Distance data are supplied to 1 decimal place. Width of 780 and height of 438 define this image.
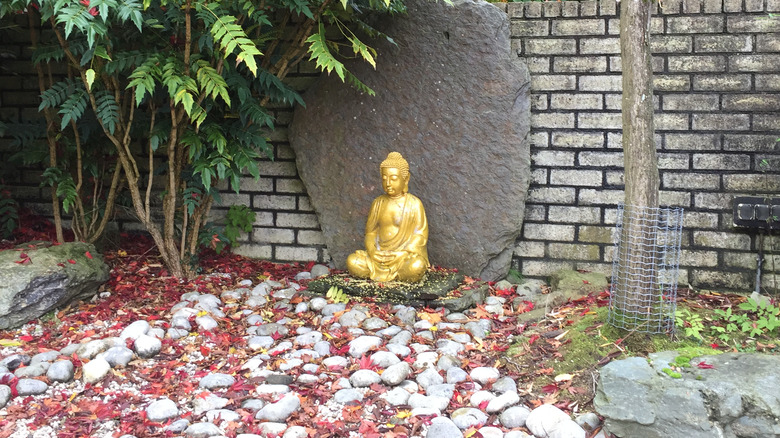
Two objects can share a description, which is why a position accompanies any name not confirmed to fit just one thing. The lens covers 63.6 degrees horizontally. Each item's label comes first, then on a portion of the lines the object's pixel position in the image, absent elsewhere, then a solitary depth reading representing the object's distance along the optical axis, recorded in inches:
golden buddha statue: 201.0
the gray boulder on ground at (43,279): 171.6
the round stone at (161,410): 127.3
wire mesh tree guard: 152.3
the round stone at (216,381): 141.7
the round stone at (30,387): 137.4
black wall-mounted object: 199.9
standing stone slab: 212.4
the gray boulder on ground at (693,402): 119.0
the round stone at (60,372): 143.3
